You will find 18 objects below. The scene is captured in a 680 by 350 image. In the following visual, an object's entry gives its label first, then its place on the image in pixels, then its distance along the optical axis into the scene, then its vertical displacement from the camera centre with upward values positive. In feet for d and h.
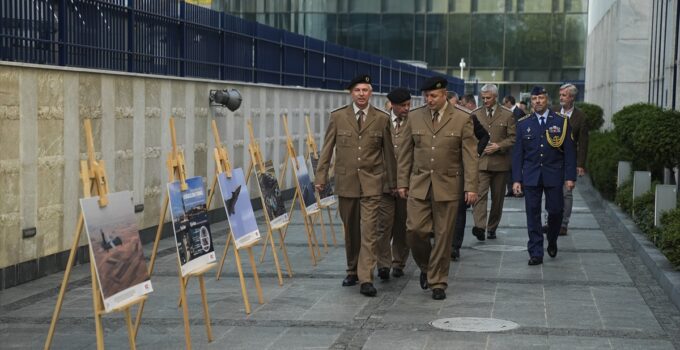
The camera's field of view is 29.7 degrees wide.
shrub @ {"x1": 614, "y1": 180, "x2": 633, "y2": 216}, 60.90 -5.03
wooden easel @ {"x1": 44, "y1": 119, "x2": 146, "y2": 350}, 26.43 -2.17
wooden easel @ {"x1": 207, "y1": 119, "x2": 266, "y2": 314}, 36.40 -2.21
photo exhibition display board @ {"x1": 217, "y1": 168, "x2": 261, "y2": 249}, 36.37 -3.46
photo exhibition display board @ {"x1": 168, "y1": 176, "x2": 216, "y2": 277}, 30.32 -3.27
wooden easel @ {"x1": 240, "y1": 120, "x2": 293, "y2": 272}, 42.04 -3.45
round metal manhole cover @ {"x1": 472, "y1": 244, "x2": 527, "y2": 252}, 50.98 -6.24
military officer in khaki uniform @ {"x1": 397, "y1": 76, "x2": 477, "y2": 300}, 38.47 -2.46
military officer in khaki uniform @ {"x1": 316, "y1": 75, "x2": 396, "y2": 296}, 39.91 -2.24
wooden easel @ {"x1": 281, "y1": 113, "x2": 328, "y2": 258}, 47.67 -4.09
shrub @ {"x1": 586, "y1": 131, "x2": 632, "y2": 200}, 70.74 -3.89
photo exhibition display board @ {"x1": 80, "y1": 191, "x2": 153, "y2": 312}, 25.73 -3.30
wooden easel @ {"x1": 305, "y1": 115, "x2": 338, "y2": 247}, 55.96 -2.51
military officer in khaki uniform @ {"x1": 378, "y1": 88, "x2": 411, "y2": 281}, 41.57 -4.18
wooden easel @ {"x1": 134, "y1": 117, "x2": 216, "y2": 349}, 29.83 -3.14
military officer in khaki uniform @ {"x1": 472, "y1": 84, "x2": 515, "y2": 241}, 53.52 -2.60
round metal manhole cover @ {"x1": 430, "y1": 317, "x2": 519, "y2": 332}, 32.48 -5.98
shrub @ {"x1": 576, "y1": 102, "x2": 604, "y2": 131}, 106.52 -1.90
